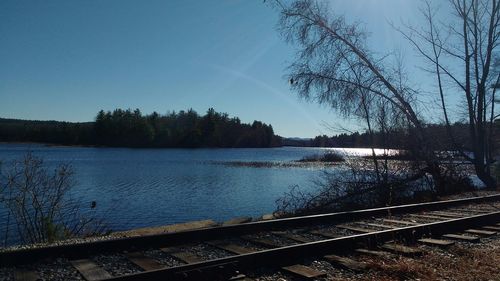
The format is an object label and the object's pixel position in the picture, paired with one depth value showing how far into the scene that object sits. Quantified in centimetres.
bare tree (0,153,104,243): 1104
